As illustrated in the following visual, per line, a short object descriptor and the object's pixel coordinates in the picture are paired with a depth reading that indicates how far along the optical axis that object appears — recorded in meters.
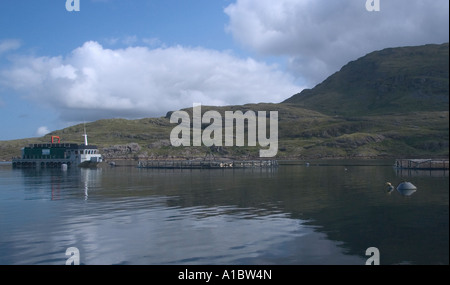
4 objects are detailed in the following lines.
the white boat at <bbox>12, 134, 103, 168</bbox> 178.38
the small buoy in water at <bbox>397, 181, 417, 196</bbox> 55.88
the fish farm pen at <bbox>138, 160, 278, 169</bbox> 146.62
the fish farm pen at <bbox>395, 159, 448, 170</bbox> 104.47
